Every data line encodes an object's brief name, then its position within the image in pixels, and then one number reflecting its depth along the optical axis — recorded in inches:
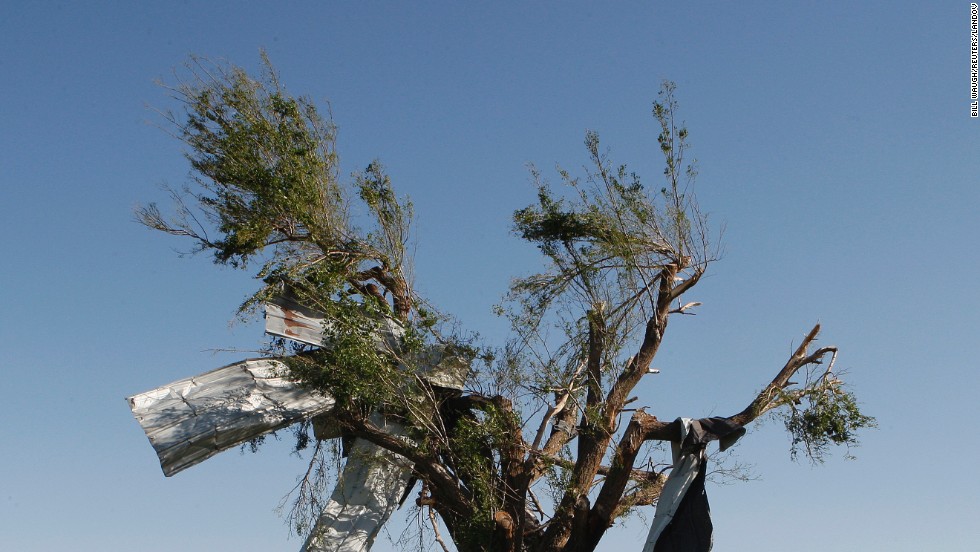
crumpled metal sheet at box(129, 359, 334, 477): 434.3
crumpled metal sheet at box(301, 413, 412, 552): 457.7
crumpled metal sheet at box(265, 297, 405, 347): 454.3
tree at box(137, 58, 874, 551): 421.7
